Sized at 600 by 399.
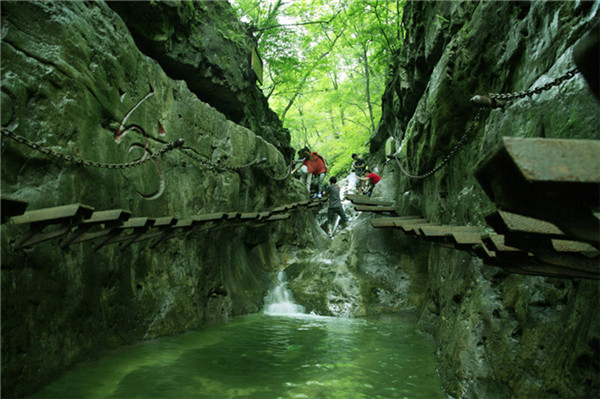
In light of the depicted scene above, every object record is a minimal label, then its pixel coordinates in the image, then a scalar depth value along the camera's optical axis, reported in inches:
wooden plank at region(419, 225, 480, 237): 178.4
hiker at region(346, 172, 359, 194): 677.8
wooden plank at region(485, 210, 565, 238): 80.5
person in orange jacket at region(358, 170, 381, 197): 584.4
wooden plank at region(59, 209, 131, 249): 154.0
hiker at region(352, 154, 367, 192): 663.8
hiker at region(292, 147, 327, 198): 628.7
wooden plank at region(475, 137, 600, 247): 50.5
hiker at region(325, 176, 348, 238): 557.0
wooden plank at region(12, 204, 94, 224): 136.3
